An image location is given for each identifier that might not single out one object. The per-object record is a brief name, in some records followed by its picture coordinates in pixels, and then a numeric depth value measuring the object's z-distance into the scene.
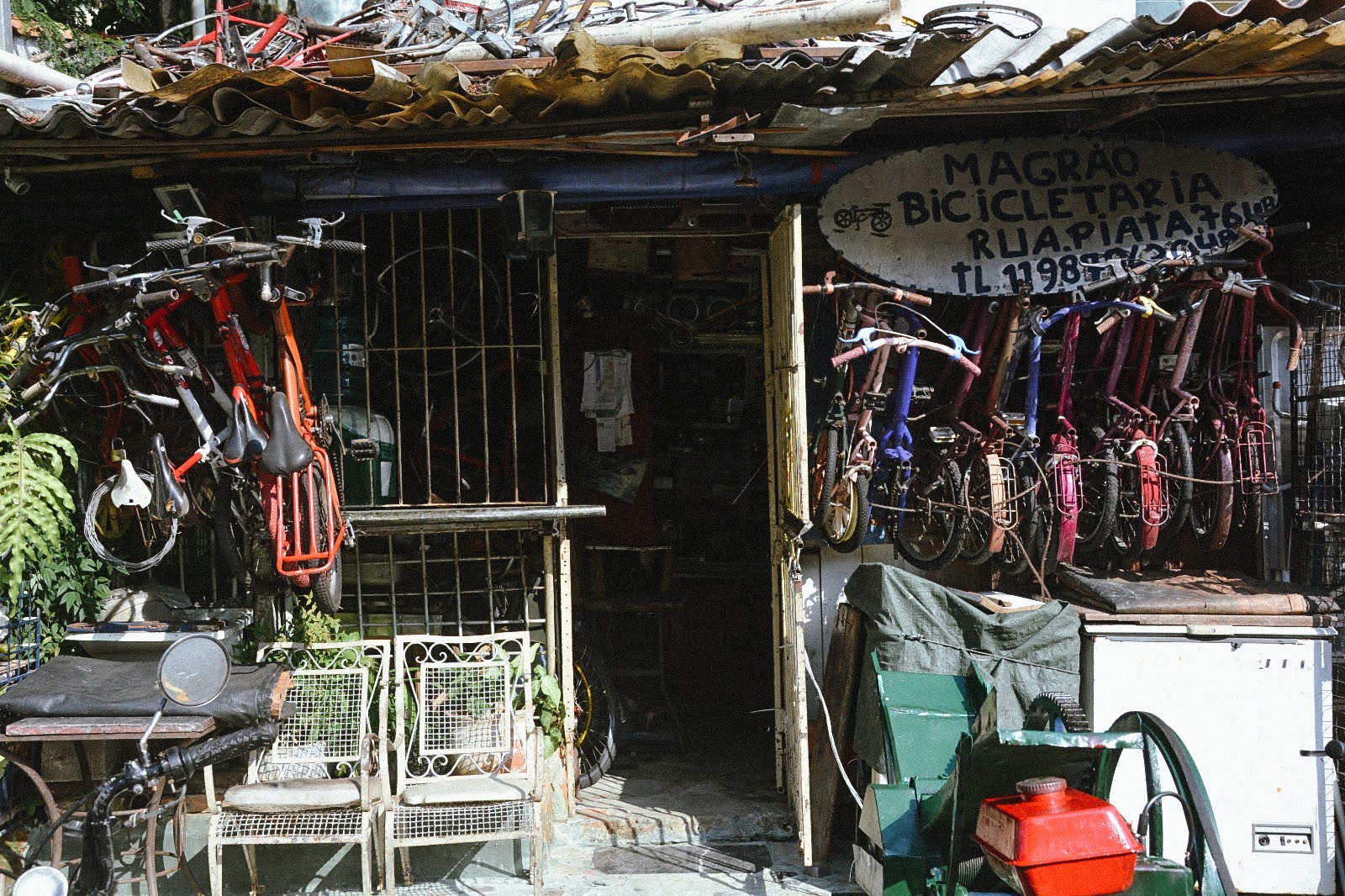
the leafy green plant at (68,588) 6.09
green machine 3.55
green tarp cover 5.91
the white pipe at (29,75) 6.11
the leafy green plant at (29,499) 5.59
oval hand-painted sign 6.37
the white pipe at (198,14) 8.90
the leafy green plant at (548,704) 6.66
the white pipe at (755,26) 5.75
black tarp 5.49
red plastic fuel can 3.31
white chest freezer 5.82
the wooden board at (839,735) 6.32
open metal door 5.96
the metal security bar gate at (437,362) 6.82
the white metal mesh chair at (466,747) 5.83
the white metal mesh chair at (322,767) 5.70
